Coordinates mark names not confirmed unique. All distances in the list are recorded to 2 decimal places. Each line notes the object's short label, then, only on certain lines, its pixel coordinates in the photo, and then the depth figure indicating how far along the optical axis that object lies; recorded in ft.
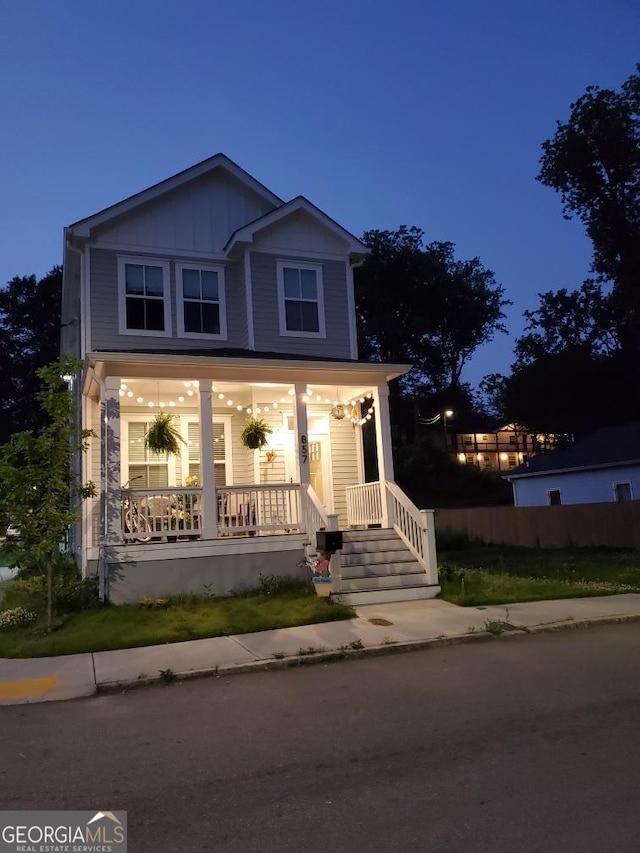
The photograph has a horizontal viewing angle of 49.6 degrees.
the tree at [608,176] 119.55
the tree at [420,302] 149.07
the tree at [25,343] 119.75
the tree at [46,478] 31.09
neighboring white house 84.79
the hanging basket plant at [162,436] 42.47
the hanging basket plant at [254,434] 45.57
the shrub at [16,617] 33.22
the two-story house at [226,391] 38.09
